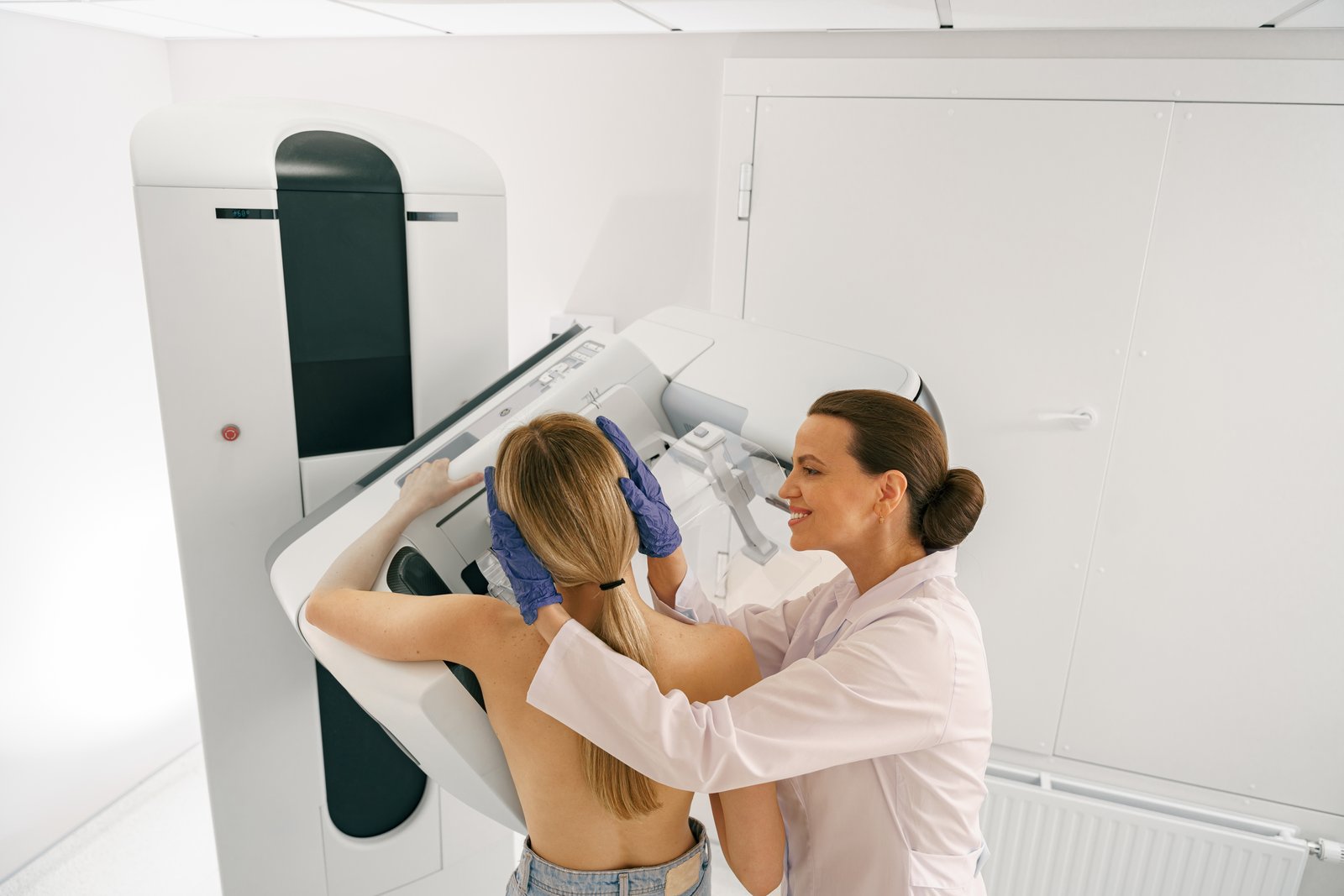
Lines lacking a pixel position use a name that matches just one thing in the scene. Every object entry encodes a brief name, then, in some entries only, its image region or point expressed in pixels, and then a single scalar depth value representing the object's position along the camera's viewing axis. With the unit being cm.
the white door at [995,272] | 180
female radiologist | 98
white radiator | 200
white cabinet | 175
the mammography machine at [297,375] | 124
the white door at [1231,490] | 173
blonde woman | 99
